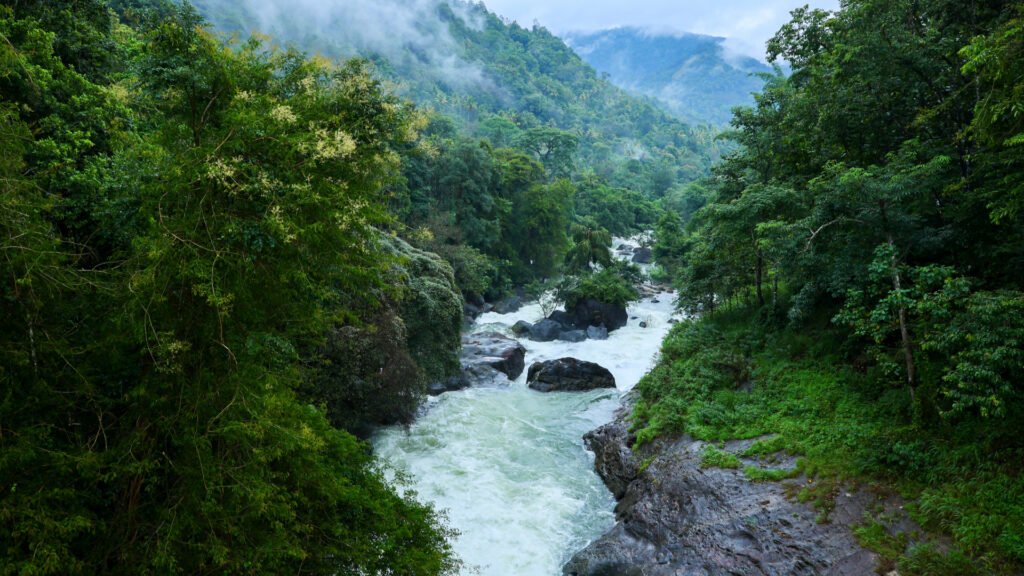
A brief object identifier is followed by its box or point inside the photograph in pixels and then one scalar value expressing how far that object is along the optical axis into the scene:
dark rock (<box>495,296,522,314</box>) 31.81
